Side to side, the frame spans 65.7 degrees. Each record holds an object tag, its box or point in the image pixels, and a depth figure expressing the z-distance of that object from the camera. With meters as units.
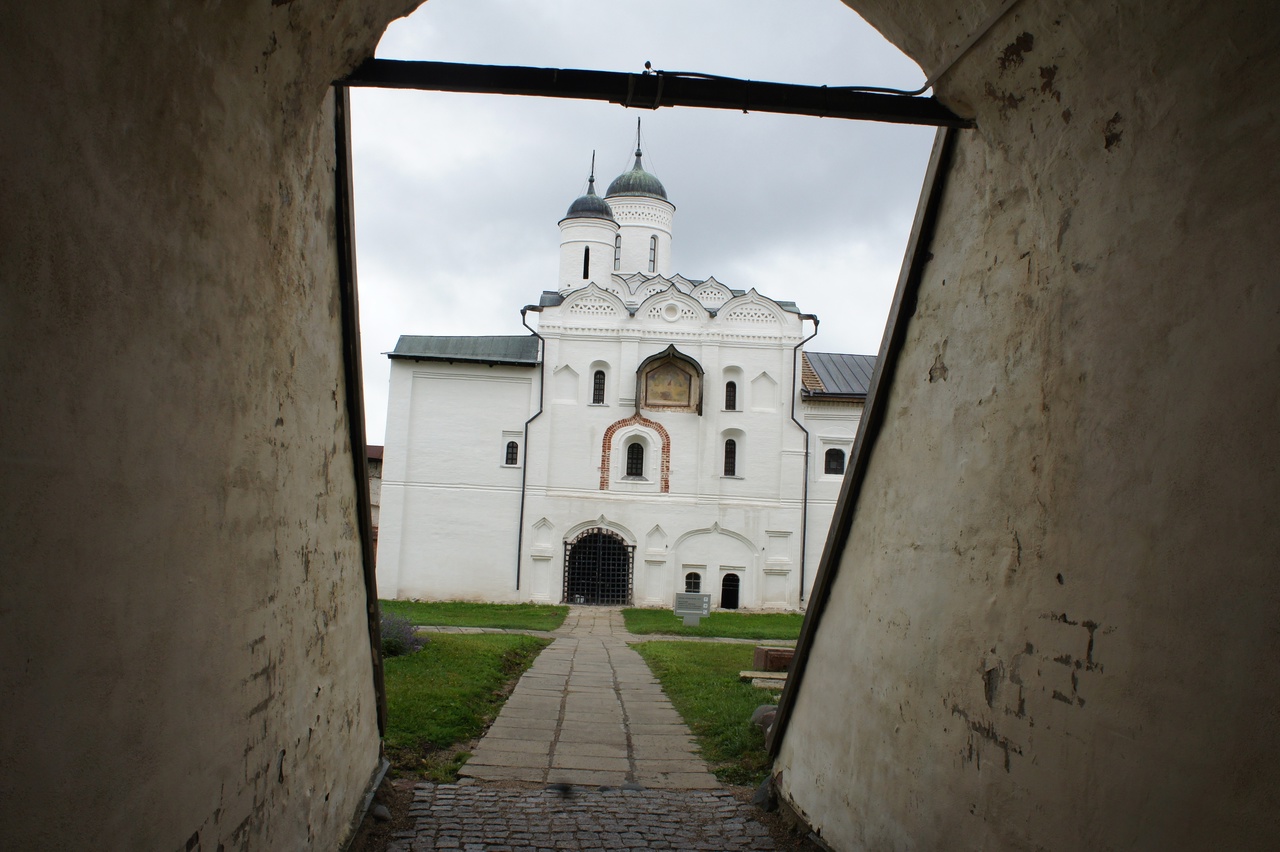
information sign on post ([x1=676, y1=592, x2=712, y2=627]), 21.58
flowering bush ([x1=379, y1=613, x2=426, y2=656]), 11.44
